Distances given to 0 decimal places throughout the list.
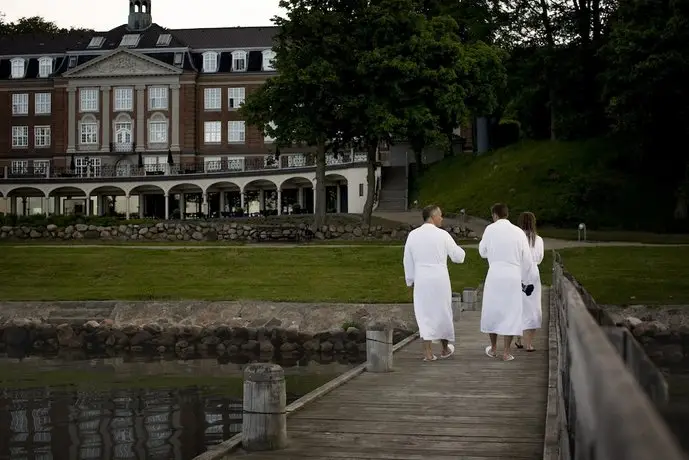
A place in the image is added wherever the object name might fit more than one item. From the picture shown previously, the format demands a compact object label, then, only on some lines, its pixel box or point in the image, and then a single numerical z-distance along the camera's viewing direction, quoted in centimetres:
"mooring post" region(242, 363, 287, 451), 727
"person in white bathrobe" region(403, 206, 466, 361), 1293
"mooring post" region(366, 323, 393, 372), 1241
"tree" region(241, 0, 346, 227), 4369
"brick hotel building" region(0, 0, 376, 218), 8062
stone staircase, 6062
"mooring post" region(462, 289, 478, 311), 2533
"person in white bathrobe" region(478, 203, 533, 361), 1291
